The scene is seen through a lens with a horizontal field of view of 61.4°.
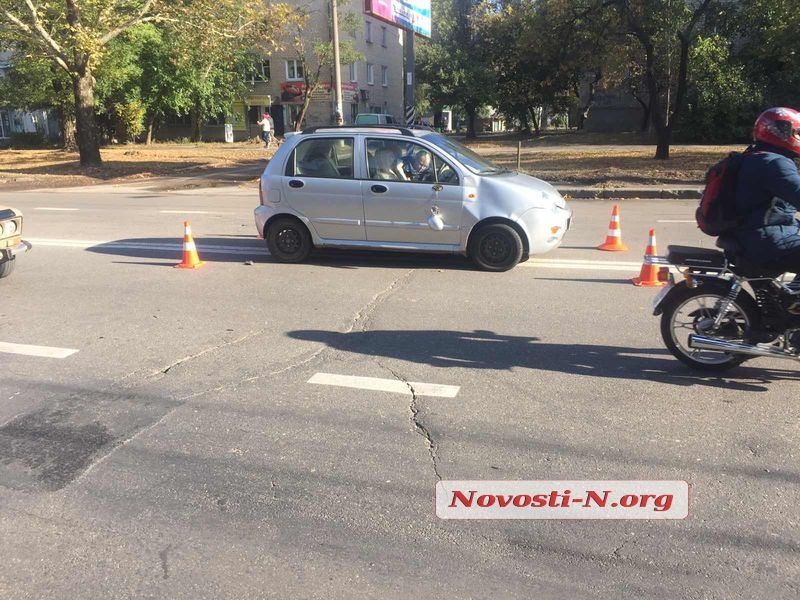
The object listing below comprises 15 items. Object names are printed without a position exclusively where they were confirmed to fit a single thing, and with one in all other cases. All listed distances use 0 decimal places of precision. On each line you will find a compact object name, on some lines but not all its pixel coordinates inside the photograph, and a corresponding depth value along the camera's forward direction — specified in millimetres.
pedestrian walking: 34000
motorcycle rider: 4191
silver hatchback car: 8203
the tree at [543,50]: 20828
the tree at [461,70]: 47469
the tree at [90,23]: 20969
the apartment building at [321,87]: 50500
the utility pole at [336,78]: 21753
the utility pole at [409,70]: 24125
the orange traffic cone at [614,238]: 9609
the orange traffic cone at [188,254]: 8781
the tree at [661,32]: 19125
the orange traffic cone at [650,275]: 7466
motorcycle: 4582
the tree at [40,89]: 33062
